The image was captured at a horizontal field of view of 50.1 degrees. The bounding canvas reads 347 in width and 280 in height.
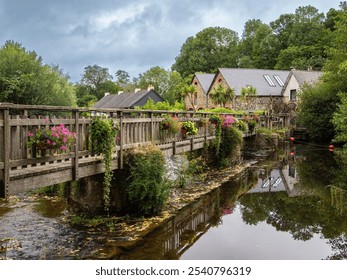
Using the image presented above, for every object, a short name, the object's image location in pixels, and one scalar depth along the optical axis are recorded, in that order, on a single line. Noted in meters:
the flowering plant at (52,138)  6.61
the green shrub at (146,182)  8.94
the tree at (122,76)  102.61
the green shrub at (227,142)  18.05
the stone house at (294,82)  45.72
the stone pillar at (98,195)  9.41
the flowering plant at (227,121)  18.20
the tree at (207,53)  71.75
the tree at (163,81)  62.00
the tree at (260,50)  68.25
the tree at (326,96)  29.03
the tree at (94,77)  90.00
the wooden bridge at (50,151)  6.08
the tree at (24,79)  32.16
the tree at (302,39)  58.09
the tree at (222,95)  42.31
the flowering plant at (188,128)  14.05
